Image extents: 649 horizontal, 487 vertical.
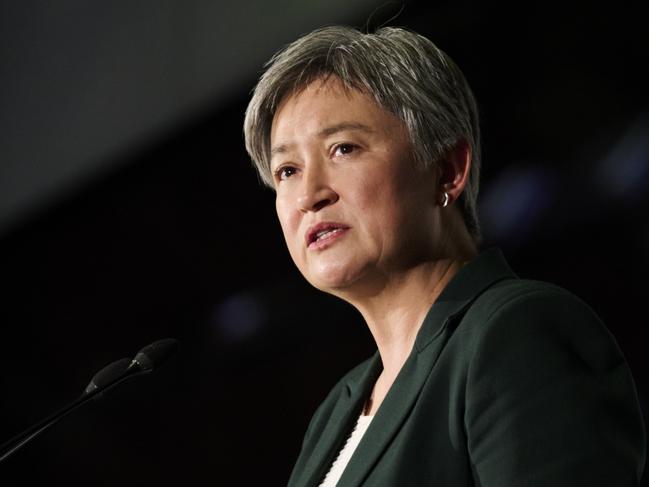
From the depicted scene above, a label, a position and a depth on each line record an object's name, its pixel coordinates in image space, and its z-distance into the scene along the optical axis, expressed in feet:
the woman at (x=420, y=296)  10.90
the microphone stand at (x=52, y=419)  11.36
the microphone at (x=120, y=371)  11.43
